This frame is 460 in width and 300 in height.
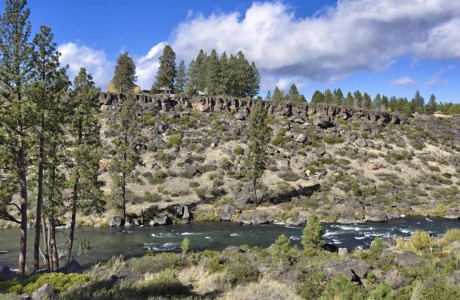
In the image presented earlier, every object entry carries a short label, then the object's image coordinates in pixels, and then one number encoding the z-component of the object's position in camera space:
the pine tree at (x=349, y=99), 128.43
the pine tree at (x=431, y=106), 117.22
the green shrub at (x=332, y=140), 77.00
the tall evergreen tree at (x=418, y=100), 127.22
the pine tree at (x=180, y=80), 97.88
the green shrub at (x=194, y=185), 56.33
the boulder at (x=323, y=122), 83.31
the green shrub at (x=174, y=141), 68.62
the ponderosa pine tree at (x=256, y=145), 53.72
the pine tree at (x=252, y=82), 98.75
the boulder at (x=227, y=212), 48.72
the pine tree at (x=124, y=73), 86.75
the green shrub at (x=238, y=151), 67.75
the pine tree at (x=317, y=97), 118.01
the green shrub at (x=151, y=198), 51.50
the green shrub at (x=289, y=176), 61.25
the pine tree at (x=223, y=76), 91.75
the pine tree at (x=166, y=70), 92.06
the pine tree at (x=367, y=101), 123.79
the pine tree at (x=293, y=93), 115.59
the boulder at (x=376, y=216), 46.66
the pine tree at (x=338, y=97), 114.56
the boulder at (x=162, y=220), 45.75
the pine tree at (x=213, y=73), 90.31
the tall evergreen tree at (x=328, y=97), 116.31
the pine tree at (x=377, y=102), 130.49
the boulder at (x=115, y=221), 44.44
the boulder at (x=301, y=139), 75.31
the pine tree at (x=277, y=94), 113.56
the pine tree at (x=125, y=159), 47.42
